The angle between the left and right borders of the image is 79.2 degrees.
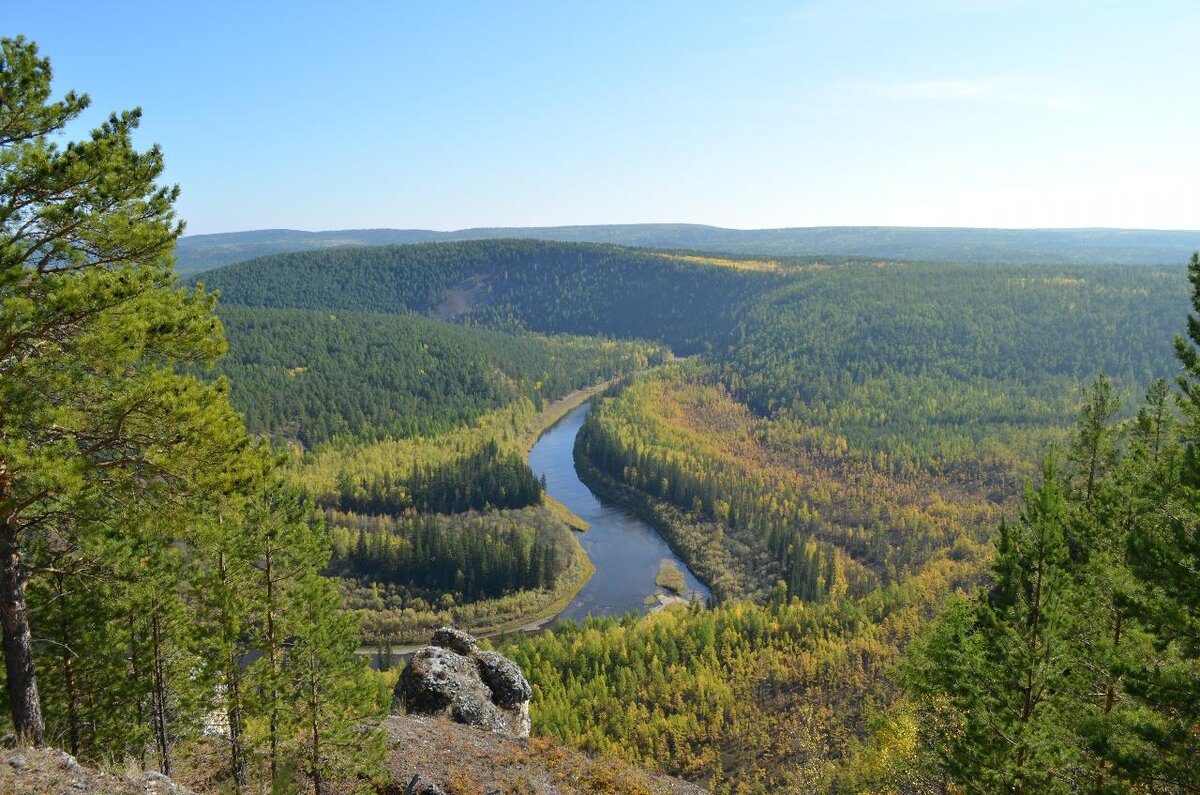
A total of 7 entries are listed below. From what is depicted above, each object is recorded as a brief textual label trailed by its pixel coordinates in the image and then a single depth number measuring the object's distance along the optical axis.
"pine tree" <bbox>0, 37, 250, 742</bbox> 15.80
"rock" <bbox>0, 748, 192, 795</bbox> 15.10
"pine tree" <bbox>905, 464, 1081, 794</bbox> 20.91
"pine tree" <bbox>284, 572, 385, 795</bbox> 25.00
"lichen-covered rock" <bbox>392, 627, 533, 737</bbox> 36.25
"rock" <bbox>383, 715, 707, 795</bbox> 27.25
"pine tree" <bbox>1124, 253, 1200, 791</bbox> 16.33
